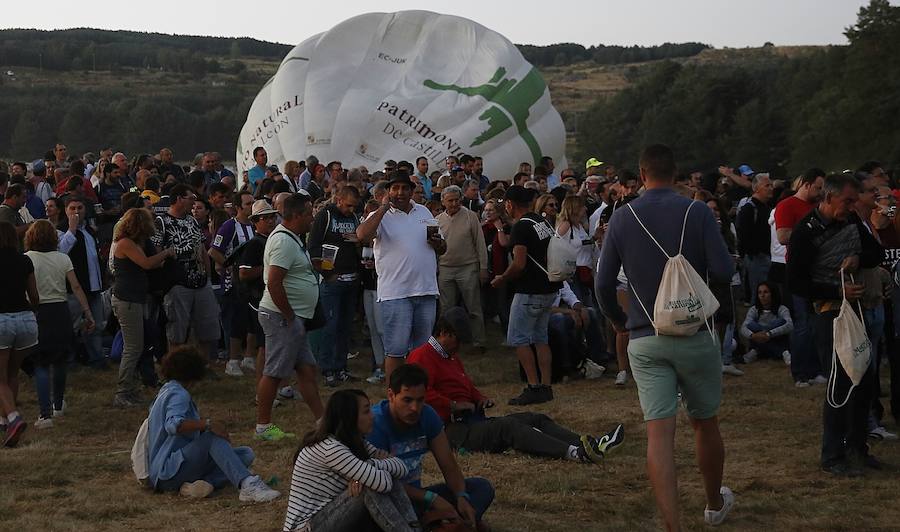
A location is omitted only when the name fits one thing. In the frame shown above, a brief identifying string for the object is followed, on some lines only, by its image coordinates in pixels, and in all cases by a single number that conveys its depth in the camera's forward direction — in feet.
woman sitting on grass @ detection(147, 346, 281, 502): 22.71
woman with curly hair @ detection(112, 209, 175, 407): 31.17
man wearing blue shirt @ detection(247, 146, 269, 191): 55.06
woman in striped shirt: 17.63
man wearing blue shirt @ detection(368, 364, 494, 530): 18.76
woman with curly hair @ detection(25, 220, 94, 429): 29.76
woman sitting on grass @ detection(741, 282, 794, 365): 38.47
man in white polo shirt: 30.35
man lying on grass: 24.62
